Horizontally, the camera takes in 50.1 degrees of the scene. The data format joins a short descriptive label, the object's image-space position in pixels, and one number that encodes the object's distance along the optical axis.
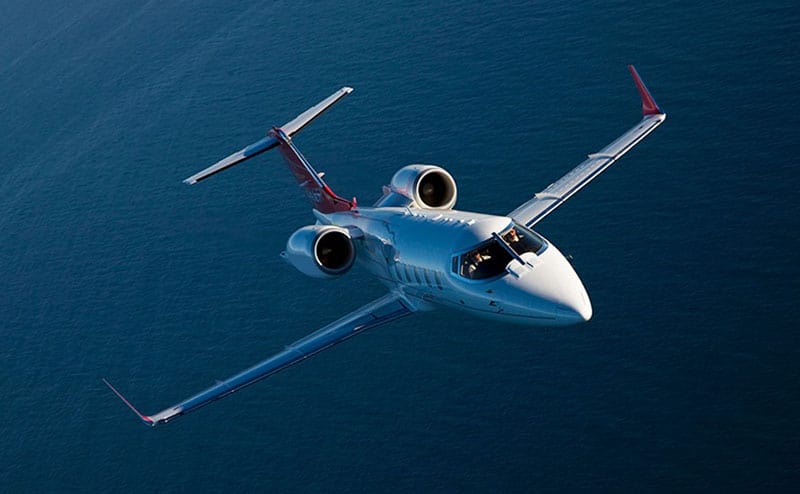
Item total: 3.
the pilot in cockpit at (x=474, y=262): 50.03
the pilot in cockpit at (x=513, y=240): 50.00
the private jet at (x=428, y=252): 48.66
